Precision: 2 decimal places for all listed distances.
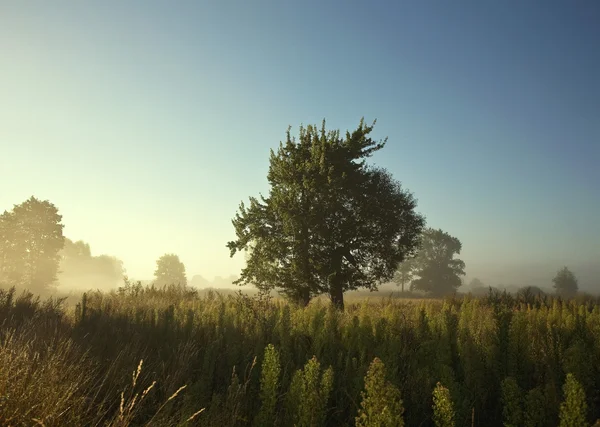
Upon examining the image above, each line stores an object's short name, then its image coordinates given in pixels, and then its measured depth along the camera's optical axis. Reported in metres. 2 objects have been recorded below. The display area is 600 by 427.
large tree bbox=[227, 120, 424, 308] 16.33
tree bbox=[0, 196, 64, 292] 41.97
